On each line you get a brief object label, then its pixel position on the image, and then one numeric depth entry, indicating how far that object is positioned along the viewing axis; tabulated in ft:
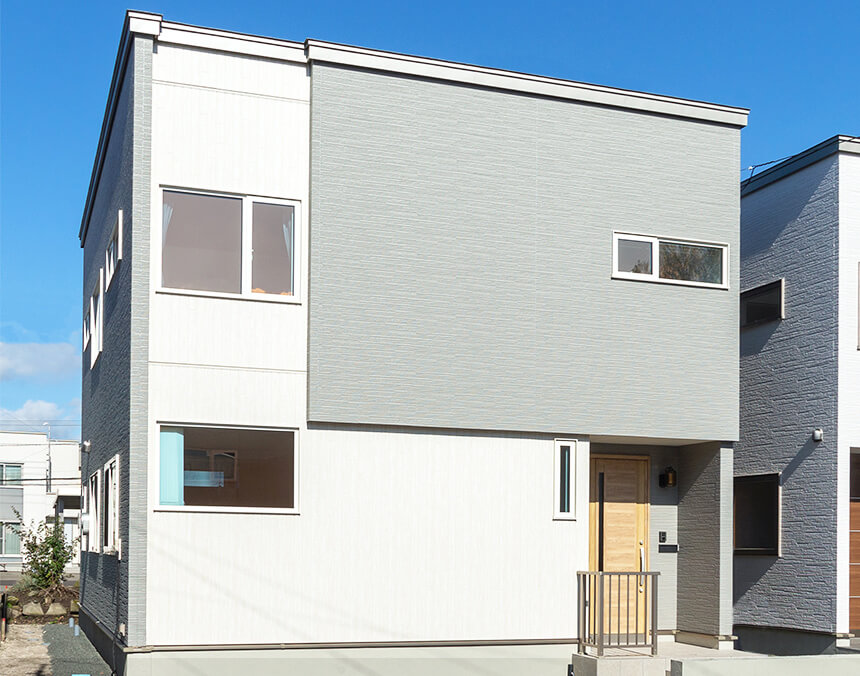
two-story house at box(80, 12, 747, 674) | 35.58
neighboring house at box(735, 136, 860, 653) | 44.70
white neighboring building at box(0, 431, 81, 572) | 169.27
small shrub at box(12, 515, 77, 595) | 67.92
